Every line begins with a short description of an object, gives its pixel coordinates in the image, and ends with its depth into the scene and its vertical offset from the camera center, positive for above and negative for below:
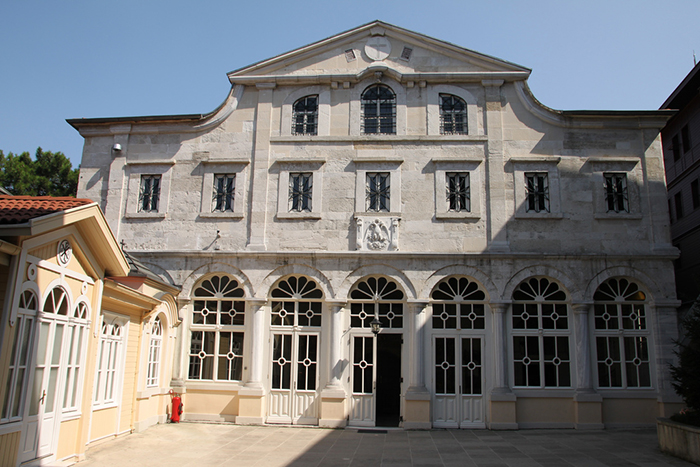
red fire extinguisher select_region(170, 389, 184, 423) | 13.52 -1.62
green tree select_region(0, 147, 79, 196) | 27.58 +8.69
